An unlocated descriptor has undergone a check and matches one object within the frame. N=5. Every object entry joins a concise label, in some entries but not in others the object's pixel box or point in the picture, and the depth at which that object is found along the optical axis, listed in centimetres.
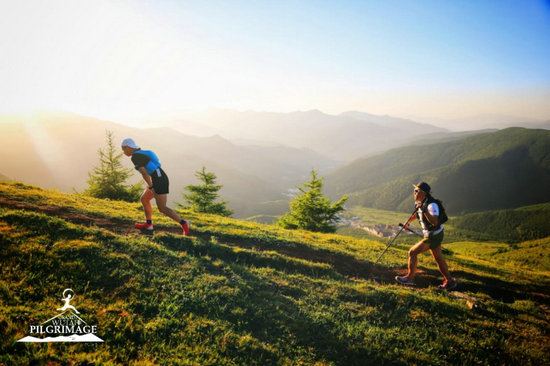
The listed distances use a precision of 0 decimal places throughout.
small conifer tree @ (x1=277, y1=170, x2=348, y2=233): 3206
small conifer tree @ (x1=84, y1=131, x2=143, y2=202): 2864
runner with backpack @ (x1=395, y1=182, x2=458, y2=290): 855
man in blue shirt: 893
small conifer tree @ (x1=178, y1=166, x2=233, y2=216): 3403
